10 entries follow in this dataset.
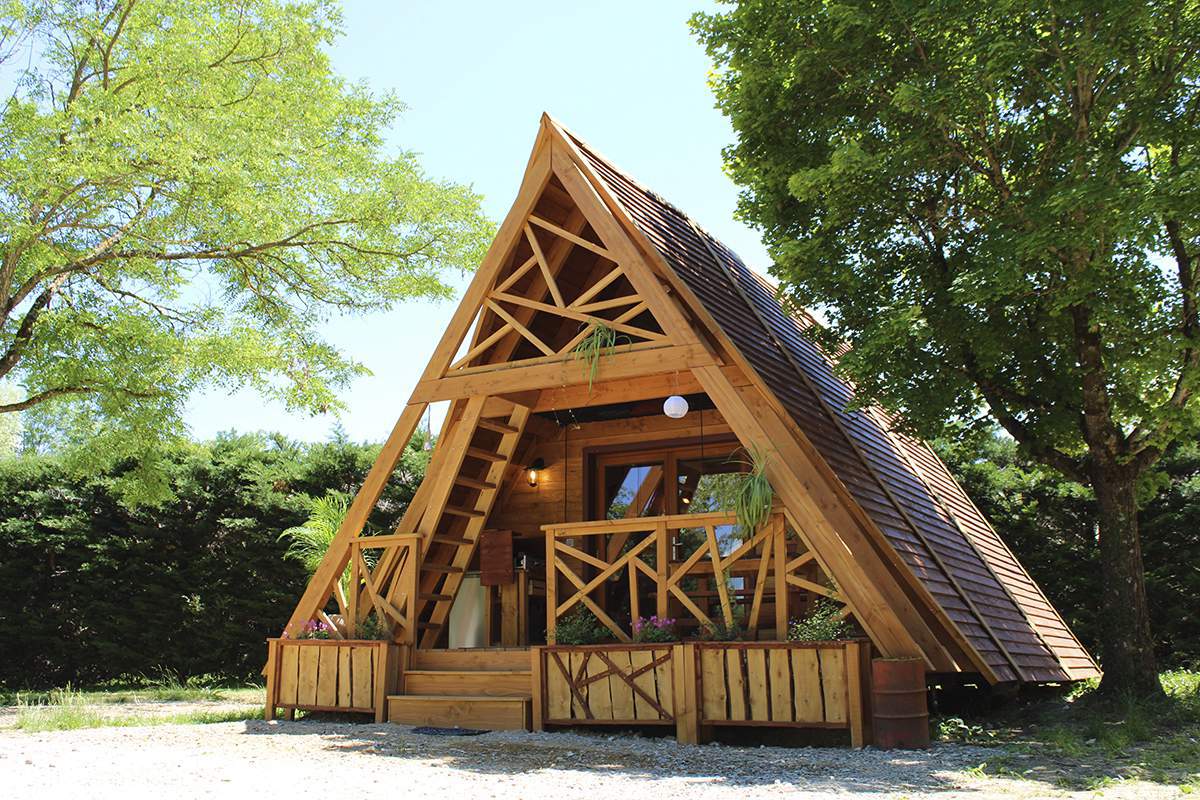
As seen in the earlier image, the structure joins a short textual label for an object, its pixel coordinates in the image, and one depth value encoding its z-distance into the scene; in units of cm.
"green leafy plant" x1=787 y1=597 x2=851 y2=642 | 751
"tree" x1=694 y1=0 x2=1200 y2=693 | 800
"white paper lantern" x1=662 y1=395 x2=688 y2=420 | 904
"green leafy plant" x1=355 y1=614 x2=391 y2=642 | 950
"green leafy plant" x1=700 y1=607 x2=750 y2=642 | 788
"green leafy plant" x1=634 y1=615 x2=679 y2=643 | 805
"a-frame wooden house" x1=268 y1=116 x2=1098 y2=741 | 784
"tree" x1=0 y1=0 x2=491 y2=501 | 1119
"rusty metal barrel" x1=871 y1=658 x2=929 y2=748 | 707
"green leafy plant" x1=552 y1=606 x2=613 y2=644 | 837
